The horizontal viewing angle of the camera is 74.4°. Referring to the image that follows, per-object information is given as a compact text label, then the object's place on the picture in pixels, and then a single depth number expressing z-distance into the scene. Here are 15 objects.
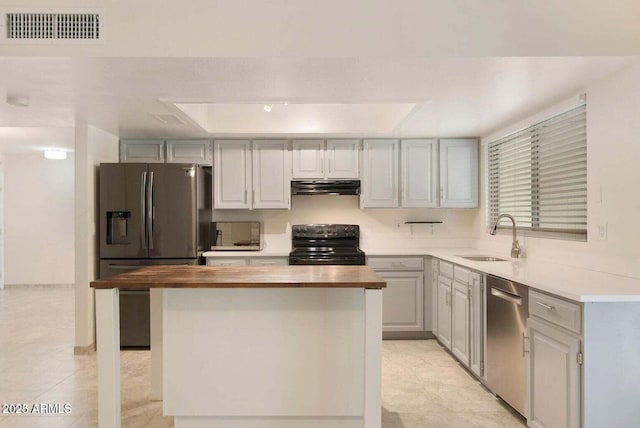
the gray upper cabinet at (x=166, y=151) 4.56
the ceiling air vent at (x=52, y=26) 2.27
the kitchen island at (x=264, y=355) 2.46
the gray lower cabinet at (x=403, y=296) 4.38
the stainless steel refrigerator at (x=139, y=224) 4.16
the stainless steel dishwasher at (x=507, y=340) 2.55
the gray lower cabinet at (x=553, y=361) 2.06
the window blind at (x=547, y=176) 2.95
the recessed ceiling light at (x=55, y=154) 6.74
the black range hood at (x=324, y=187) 4.58
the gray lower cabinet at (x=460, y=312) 3.19
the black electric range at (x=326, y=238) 4.76
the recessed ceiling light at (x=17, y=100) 3.05
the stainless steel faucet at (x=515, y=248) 3.58
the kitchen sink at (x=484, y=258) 3.93
